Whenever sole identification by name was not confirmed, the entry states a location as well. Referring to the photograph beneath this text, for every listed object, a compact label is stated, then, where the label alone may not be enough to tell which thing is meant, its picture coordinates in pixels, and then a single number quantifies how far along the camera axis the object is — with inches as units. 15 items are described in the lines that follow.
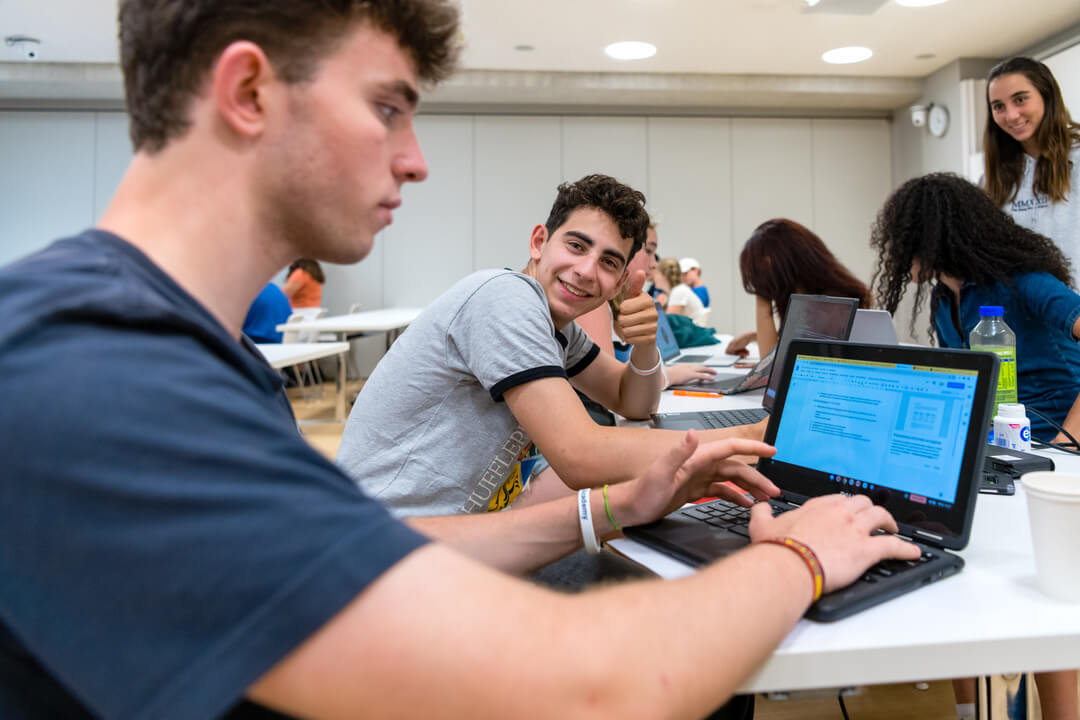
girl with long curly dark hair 70.2
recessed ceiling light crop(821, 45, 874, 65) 221.9
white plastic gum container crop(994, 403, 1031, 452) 49.8
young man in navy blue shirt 14.6
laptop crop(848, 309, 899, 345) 73.4
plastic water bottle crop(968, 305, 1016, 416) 55.3
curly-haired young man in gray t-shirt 45.4
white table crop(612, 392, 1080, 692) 24.1
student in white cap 186.9
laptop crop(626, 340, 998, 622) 31.2
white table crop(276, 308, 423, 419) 174.1
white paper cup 26.3
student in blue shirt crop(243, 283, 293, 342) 178.4
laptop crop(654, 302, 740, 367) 123.0
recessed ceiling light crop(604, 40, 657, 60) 215.0
